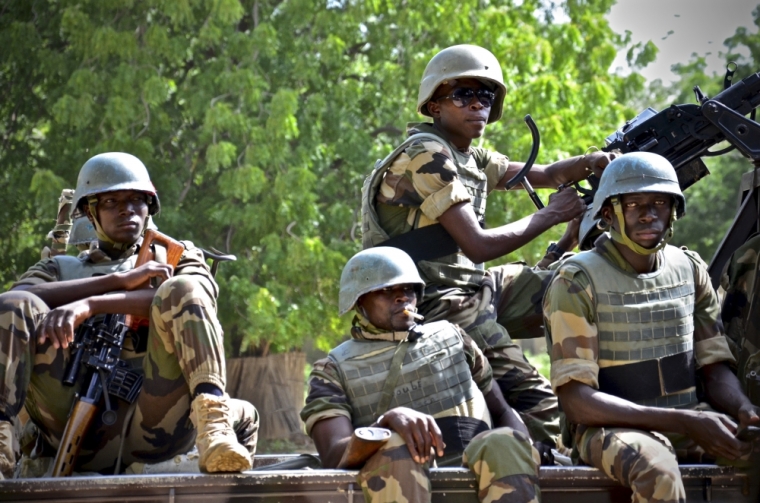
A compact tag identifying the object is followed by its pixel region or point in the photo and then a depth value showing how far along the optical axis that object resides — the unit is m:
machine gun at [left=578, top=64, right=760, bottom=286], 6.15
